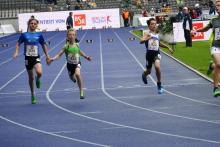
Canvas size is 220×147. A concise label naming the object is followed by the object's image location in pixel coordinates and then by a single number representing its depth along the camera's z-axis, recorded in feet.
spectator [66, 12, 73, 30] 126.41
